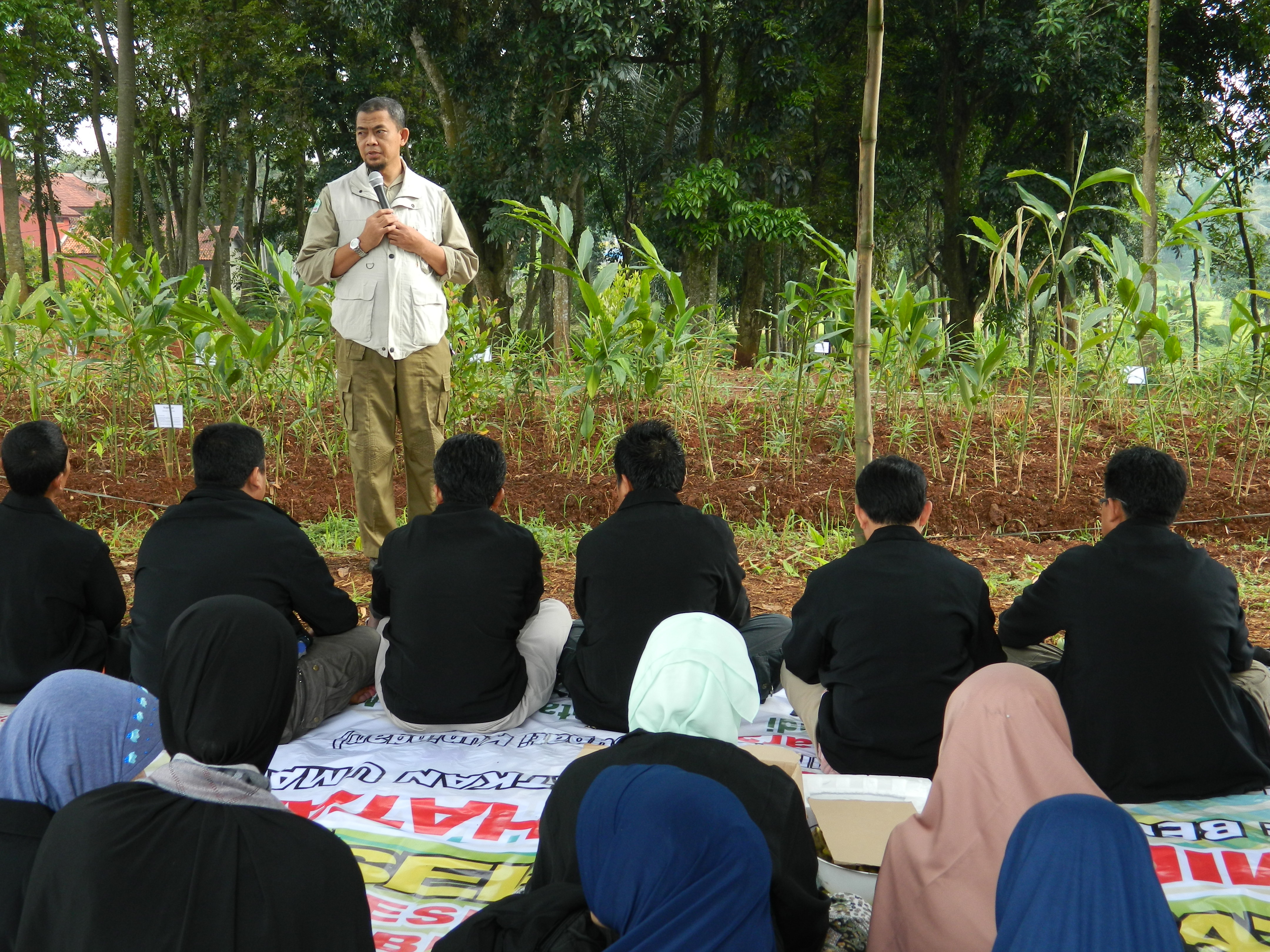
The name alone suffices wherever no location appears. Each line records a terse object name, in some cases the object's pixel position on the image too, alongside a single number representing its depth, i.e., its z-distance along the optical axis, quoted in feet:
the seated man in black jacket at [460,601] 8.67
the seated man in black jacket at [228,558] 8.40
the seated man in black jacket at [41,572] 8.59
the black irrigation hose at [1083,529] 15.16
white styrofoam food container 6.30
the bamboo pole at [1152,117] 20.01
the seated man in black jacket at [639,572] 8.57
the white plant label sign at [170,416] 15.81
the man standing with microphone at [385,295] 12.30
